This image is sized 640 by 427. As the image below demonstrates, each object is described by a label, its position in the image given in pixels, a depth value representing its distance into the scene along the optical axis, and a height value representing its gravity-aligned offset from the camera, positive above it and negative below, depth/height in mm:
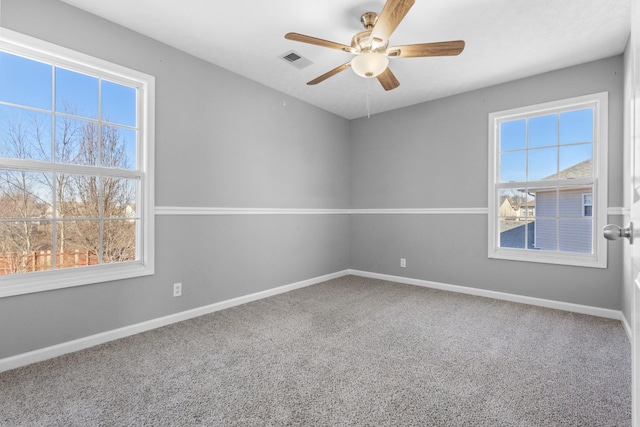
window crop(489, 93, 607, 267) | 3029 +314
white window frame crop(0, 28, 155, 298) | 2014 +316
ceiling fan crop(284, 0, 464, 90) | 2088 +1158
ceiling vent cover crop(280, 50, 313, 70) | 2906 +1464
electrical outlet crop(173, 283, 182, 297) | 2797 -728
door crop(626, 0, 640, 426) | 755 +50
